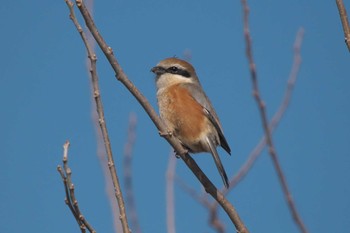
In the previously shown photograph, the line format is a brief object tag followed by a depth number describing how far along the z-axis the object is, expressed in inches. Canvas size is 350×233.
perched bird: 325.1
